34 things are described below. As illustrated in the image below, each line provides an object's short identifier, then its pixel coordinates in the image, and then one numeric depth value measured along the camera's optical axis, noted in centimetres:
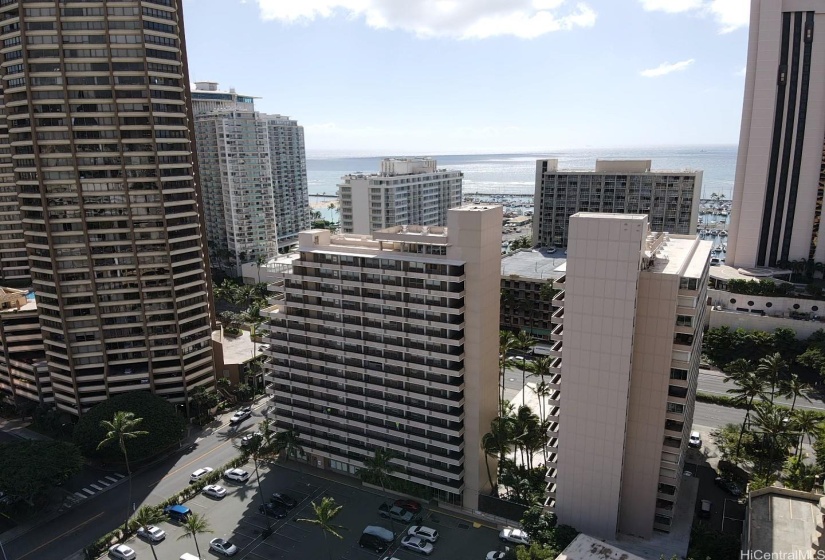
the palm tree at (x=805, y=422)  6384
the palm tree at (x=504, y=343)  7739
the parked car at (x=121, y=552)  5938
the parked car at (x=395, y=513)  6406
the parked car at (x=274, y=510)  6566
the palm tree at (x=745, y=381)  6562
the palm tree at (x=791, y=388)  6925
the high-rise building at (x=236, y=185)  16700
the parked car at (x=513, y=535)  5859
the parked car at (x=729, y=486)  6469
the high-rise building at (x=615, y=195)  13825
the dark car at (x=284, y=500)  6725
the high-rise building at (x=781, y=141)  11650
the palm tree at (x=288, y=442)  7069
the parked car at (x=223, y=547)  5953
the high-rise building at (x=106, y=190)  7475
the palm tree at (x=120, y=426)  6347
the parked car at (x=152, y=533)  6182
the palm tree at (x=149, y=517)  5506
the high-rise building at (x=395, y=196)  16500
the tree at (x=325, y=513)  5112
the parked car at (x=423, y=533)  6037
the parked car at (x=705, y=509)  6097
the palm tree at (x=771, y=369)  7012
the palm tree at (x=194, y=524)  5356
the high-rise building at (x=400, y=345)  6038
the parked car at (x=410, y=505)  6550
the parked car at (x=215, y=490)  6994
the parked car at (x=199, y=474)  7350
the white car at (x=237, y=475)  7300
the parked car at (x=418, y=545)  5850
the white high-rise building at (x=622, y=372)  4925
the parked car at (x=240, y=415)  8850
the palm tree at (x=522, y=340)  8125
